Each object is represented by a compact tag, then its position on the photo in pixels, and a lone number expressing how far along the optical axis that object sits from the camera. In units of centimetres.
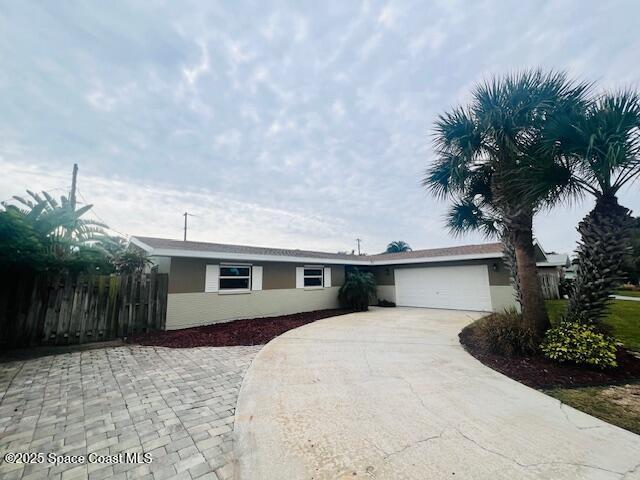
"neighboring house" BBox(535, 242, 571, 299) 1368
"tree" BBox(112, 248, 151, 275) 944
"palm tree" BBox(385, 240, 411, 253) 4084
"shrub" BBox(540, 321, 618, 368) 452
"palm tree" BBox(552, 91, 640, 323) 410
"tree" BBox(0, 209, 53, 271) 523
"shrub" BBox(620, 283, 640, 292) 2359
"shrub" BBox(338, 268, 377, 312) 1261
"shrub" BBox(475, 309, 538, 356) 534
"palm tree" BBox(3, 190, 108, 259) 665
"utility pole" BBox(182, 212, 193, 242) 2569
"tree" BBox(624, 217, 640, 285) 450
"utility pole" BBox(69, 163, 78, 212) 1183
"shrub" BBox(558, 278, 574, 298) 1603
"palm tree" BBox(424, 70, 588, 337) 537
